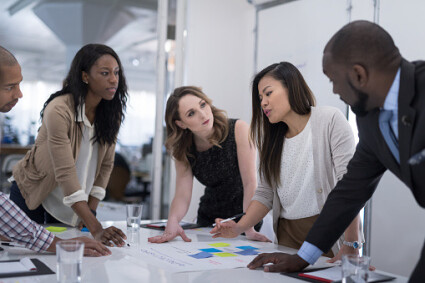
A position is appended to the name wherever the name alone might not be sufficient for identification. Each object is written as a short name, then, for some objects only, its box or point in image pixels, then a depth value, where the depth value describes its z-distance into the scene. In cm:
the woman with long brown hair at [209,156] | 253
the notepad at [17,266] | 141
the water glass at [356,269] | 121
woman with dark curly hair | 225
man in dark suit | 115
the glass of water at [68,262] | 122
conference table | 138
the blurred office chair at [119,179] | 484
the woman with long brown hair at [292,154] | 200
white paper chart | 158
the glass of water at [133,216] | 220
